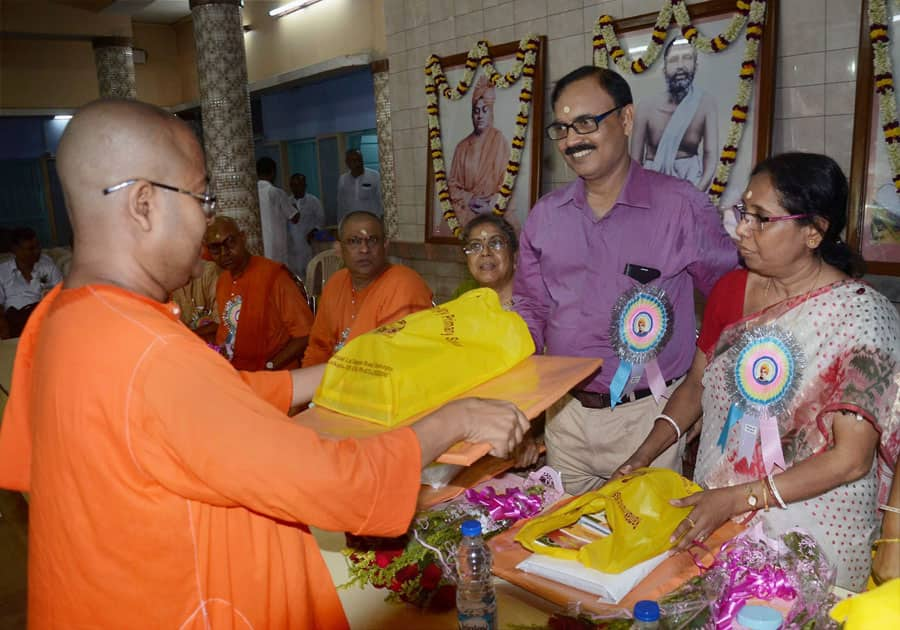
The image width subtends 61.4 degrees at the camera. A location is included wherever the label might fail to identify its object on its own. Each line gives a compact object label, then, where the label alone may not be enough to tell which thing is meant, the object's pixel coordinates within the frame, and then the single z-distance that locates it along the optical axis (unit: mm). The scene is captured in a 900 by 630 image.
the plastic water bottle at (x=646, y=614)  1429
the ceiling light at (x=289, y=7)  10055
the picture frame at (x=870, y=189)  3682
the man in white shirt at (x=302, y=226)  9738
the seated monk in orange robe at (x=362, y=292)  3674
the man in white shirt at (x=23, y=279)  6977
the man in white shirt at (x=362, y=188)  9719
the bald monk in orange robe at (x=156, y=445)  1161
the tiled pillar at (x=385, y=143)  7621
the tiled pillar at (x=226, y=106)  7555
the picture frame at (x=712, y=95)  4043
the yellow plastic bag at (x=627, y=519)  1773
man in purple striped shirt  2633
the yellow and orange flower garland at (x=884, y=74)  3561
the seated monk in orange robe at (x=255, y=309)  4520
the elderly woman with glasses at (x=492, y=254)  3396
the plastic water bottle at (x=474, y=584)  1626
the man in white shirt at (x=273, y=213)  9281
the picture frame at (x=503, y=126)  5312
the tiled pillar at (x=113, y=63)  11672
